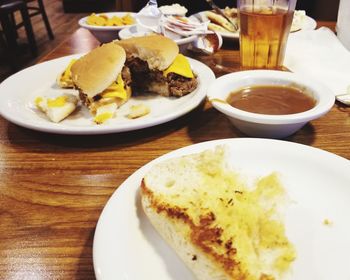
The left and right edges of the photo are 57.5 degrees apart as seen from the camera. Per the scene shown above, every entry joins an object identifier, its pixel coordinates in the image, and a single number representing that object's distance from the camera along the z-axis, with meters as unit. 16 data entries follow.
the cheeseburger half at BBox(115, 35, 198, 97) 0.43
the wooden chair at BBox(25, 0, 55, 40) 2.03
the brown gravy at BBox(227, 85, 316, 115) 0.33
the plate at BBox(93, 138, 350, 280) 0.19
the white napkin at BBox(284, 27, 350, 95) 0.44
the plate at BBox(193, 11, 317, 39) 0.57
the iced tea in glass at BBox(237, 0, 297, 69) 0.45
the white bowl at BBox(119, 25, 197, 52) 0.52
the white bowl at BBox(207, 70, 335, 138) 0.30
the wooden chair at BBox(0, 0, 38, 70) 1.55
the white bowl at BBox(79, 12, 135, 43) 0.61
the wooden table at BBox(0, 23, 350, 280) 0.22
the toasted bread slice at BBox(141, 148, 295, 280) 0.17
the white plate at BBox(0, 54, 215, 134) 0.34
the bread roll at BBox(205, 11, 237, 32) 0.61
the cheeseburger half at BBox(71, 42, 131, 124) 0.40
